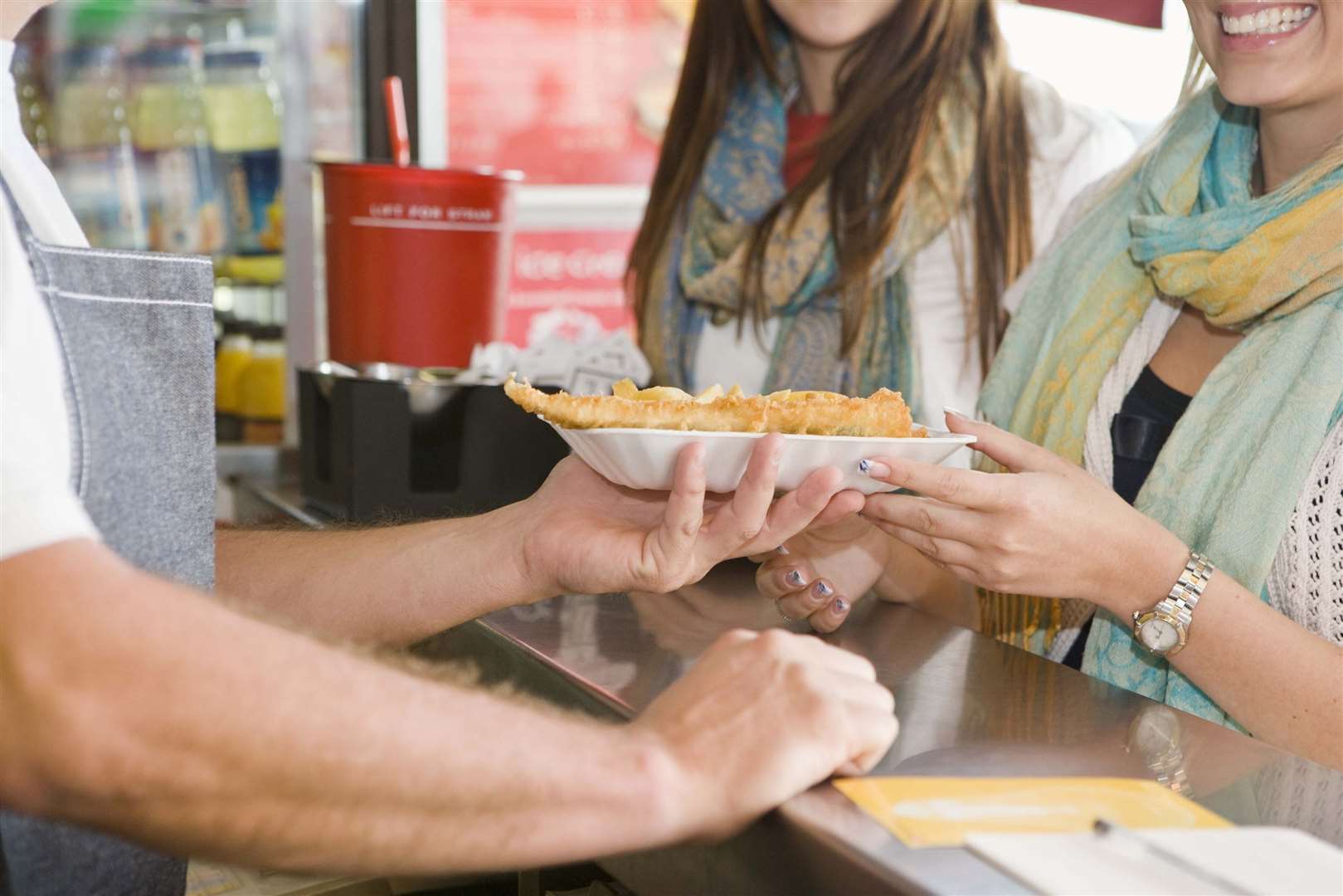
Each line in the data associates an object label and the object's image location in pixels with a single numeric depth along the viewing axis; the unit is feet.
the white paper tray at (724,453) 3.42
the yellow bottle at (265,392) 7.87
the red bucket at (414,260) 6.13
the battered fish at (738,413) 3.53
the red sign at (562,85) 11.38
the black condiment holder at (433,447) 5.48
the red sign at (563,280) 11.91
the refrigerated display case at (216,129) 7.80
